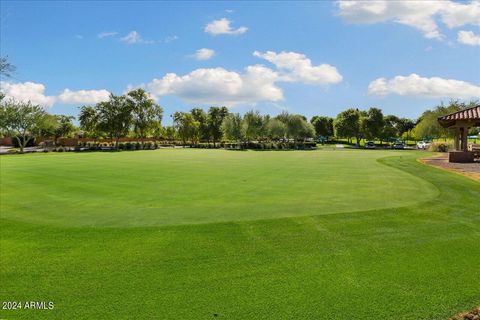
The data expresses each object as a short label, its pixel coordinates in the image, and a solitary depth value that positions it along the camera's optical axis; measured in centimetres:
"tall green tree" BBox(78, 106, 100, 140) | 8381
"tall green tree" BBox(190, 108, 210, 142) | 10112
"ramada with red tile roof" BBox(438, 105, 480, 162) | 2538
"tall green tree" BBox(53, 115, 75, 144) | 10514
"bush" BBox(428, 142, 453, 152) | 4683
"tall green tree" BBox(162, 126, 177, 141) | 12328
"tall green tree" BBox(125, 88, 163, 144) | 8731
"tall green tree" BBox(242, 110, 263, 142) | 8458
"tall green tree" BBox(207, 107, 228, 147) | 10019
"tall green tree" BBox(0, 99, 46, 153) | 6631
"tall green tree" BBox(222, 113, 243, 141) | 8406
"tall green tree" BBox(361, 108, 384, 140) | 9056
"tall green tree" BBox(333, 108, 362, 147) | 9062
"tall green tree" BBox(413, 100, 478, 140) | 6431
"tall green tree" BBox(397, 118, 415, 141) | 11006
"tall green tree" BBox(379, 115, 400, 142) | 9744
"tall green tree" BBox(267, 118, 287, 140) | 8588
